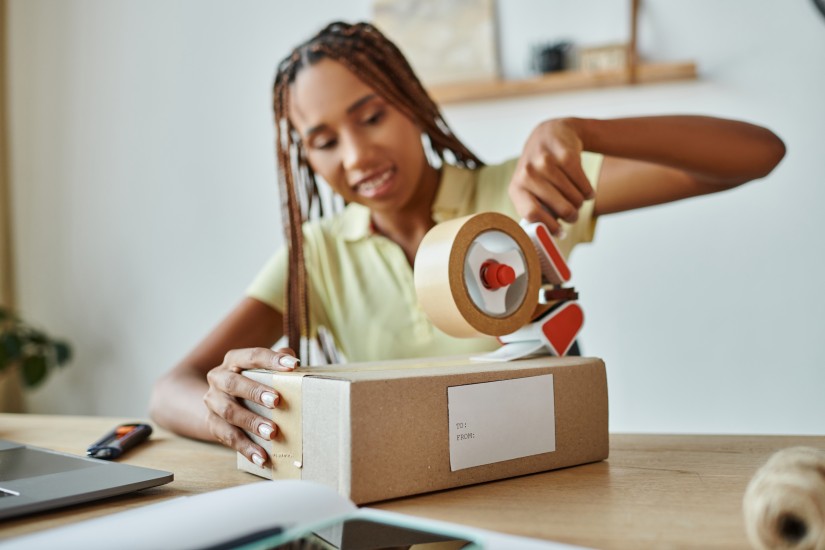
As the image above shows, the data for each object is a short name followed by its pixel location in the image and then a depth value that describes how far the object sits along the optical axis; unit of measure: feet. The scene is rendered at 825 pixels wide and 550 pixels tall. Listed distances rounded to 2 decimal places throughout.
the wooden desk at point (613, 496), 1.65
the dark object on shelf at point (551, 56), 7.07
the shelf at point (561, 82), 6.74
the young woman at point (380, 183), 3.27
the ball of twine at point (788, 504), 1.30
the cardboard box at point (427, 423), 1.90
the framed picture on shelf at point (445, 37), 7.41
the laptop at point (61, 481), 1.89
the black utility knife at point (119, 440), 2.84
